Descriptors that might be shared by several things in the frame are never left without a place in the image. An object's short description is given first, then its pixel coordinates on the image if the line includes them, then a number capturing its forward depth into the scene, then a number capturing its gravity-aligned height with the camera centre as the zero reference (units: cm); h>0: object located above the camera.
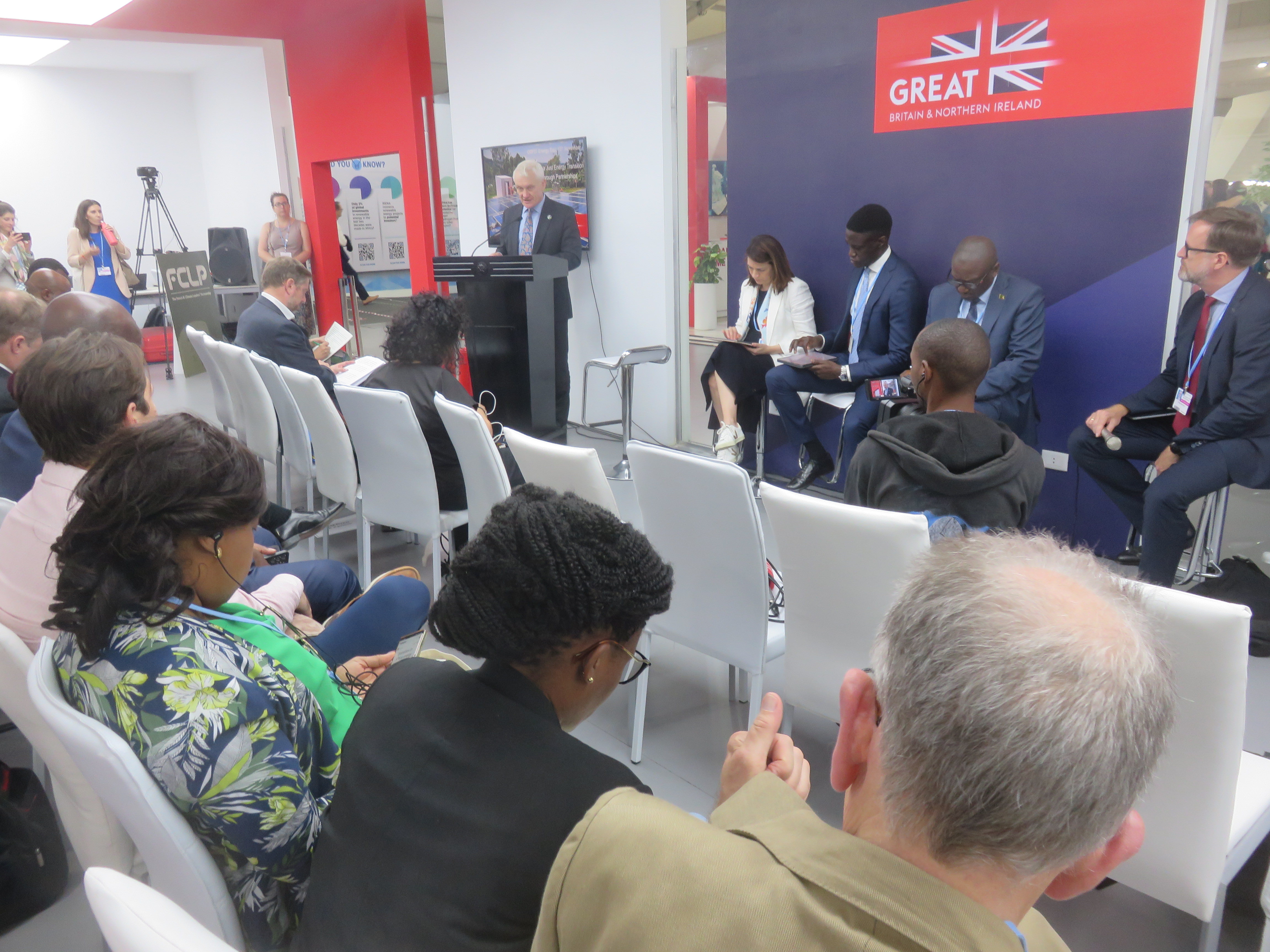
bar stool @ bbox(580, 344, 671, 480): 505 -70
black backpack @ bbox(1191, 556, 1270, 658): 300 -131
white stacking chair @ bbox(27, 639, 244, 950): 105 -67
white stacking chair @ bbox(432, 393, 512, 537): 273 -67
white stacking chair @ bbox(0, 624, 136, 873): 138 -82
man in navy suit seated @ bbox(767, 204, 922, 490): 429 -46
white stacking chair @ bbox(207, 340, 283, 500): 387 -68
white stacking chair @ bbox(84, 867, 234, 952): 74 -57
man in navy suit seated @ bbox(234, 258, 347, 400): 452 -38
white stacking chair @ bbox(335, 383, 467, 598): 307 -78
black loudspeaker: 1105 -3
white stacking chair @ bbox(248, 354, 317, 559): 379 -74
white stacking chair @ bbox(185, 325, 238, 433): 477 -70
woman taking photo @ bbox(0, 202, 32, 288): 705 +3
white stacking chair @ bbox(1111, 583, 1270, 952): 131 -87
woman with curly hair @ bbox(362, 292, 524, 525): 344 -47
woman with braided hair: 91 -54
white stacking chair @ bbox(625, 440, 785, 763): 208 -77
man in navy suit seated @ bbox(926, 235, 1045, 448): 374 -39
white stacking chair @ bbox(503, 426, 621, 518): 231 -60
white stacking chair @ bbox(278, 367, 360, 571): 338 -77
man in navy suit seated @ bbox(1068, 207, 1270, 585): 308 -58
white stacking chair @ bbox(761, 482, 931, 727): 175 -72
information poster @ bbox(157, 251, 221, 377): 771 -38
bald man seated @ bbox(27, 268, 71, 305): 537 -16
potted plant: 600 -33
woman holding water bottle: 930 +1
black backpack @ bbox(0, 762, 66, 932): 189 -127
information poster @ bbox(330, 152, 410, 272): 1106 +48
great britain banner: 338 +69
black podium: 546 -52
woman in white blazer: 486 -58
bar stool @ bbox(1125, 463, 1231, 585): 336 -120
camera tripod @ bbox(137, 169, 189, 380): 1170 +42
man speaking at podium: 586 +7
